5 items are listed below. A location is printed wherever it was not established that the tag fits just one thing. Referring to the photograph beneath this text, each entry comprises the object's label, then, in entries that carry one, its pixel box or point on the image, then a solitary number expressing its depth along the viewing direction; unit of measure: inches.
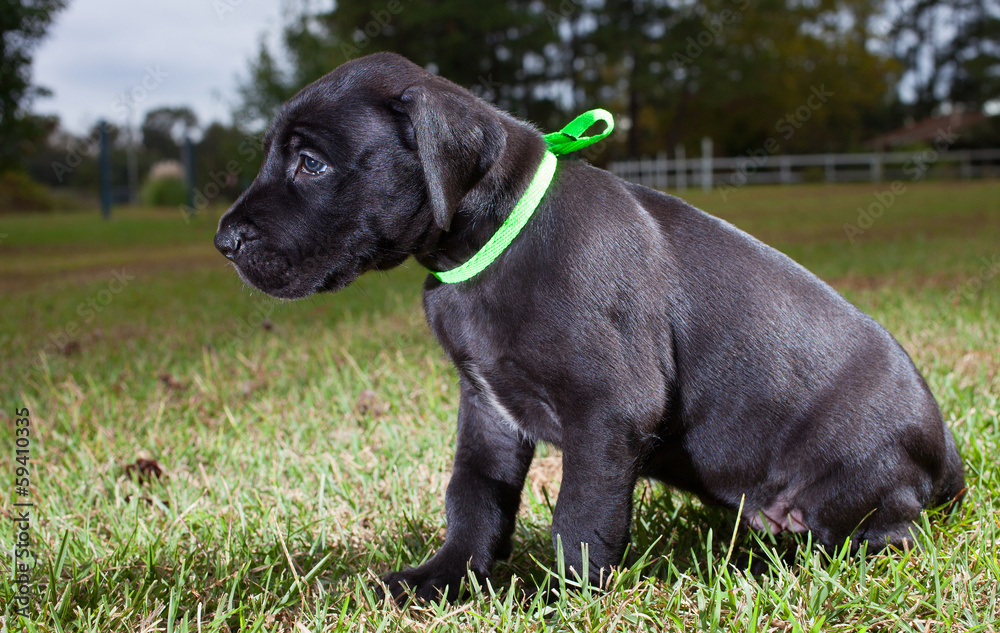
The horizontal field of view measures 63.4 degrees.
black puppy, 74.1
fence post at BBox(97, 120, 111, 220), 930.7
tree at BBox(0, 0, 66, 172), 402.6
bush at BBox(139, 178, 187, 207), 1237.1
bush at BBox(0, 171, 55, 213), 1126.4
